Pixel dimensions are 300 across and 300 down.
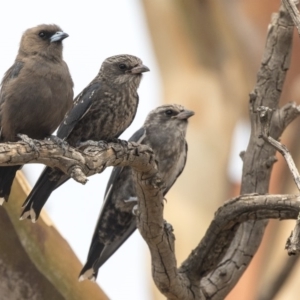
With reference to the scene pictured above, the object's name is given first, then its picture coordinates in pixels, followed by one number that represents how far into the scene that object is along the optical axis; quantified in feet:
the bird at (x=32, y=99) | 41.96
